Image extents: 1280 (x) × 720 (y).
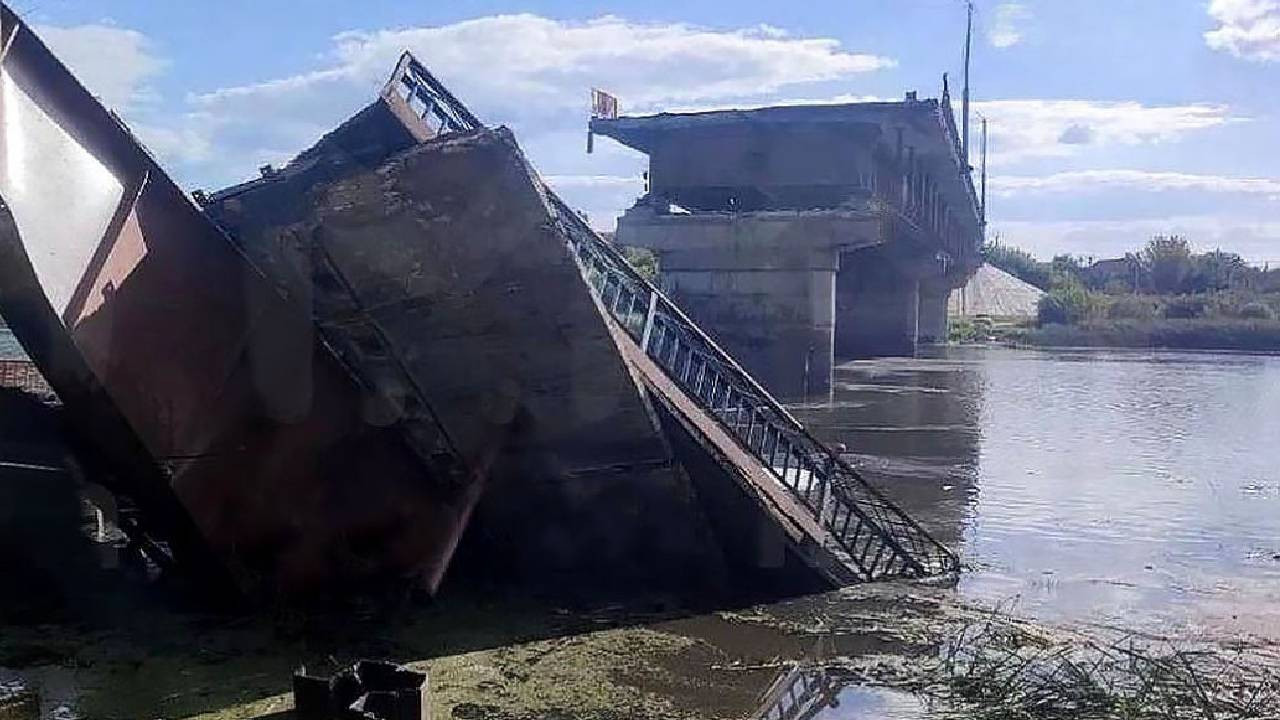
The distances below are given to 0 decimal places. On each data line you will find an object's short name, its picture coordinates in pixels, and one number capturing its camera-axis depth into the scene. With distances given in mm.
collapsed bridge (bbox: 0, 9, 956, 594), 7457
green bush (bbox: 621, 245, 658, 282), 54219
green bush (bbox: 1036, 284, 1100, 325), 73500
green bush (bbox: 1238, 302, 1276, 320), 69062
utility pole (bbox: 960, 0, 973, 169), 65244
